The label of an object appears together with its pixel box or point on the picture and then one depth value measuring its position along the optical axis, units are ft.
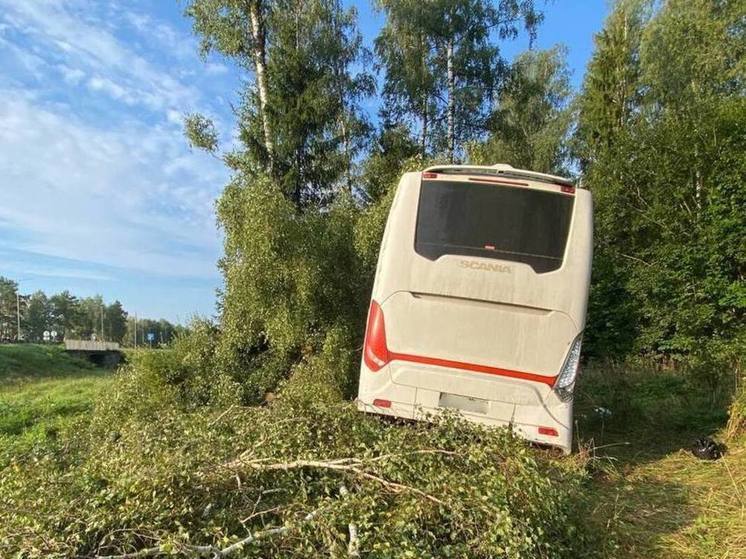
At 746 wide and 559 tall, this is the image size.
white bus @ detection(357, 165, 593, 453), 16.39
